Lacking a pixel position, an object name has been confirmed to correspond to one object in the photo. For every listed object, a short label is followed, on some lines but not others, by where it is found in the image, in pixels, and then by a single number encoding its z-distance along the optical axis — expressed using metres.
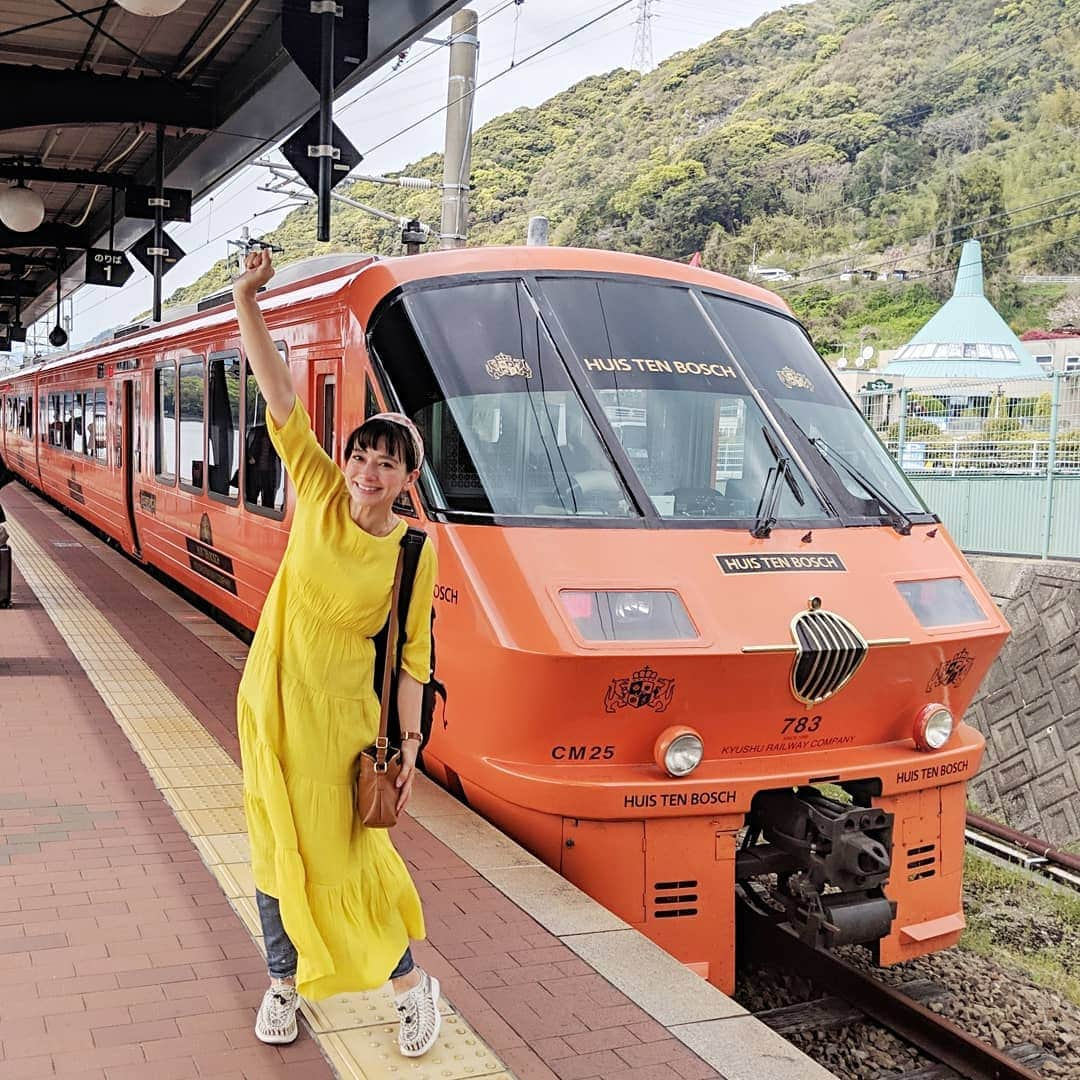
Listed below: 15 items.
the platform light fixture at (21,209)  12.92
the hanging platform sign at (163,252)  13.36
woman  3.15
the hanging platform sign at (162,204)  14.09
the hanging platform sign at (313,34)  8.05
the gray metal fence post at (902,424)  15.86
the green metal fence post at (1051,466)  13.17
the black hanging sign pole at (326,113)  7.75
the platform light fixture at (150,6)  6.68
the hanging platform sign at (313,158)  8.38
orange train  4.86
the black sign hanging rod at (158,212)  11.55
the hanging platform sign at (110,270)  17.39
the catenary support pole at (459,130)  13.64
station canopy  8.78
